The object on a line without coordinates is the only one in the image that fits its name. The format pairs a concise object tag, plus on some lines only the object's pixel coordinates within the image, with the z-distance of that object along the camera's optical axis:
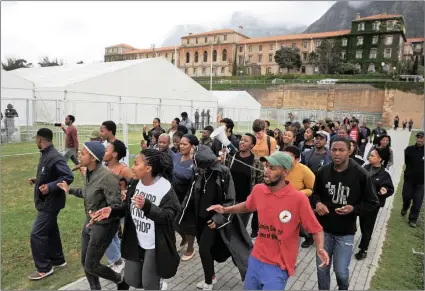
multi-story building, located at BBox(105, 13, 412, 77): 62.34
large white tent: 22.34
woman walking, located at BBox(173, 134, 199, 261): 4.36
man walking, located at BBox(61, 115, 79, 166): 9.44
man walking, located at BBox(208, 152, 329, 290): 2.61
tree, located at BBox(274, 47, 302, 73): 65.51
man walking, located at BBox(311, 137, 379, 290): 3.37
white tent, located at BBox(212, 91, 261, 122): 31.36
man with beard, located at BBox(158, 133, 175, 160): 4.98
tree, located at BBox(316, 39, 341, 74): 61.22
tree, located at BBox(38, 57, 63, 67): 80.25
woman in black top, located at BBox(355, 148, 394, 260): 5.05
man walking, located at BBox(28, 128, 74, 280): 3.97
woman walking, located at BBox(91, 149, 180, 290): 2.96
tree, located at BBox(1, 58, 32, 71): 69.35
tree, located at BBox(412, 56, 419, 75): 63.25
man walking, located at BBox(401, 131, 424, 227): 6.77
